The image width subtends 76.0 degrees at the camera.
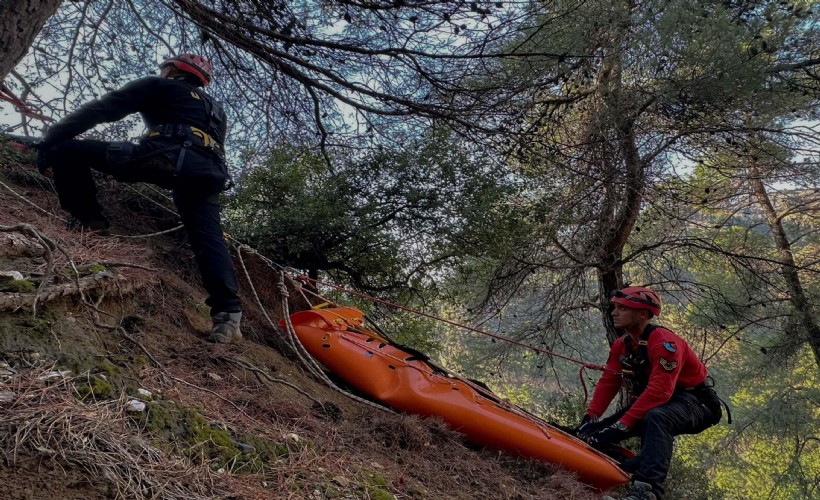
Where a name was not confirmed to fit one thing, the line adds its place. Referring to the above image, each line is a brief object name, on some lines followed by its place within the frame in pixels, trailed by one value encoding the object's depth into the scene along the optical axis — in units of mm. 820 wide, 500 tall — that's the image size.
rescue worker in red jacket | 3791
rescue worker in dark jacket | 3488
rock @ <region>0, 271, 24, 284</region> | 2319
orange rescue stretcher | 3705
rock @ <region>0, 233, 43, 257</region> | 2688
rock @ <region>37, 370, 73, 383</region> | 1943
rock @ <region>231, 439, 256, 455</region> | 2199
